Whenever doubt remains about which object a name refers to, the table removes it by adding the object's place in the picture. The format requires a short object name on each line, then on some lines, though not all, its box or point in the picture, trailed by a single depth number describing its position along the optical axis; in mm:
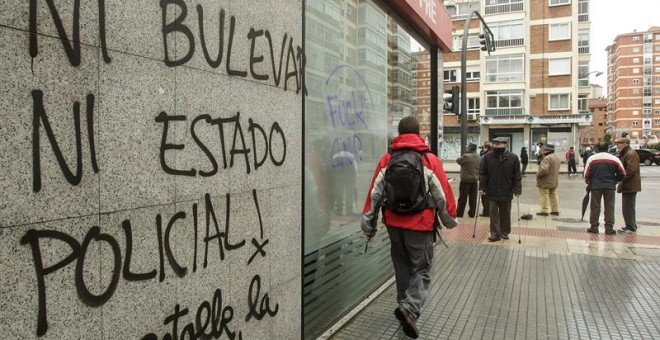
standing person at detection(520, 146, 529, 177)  25056
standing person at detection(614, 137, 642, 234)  8523
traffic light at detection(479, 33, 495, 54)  15711
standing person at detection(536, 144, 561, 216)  10445
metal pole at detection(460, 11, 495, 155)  11125
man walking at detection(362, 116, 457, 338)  3939
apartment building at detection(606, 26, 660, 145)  119375
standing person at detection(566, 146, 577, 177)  25766
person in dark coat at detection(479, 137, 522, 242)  8000
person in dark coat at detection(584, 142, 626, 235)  8406
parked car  36728
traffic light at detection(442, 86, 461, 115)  10898
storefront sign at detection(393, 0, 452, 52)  5996
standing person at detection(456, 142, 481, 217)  10617
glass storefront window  3955
